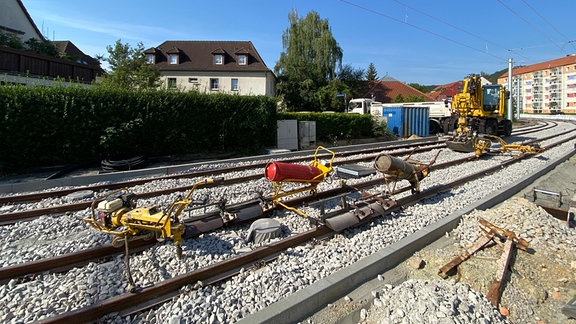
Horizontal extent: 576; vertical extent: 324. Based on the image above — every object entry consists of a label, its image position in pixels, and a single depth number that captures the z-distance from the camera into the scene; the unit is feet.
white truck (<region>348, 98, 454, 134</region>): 76.59
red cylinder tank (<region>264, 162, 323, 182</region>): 17.10
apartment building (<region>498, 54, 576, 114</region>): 311.47
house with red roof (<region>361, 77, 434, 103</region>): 170.81
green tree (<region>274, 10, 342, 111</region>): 140.97
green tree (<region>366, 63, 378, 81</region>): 213.05
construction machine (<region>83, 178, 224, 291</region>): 12.71
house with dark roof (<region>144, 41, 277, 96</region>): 131.85
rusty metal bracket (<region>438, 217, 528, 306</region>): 12.10
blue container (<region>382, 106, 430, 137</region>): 74.43
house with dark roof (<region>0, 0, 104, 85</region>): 59.00
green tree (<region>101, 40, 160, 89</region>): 62.49
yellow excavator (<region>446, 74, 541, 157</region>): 57.36
